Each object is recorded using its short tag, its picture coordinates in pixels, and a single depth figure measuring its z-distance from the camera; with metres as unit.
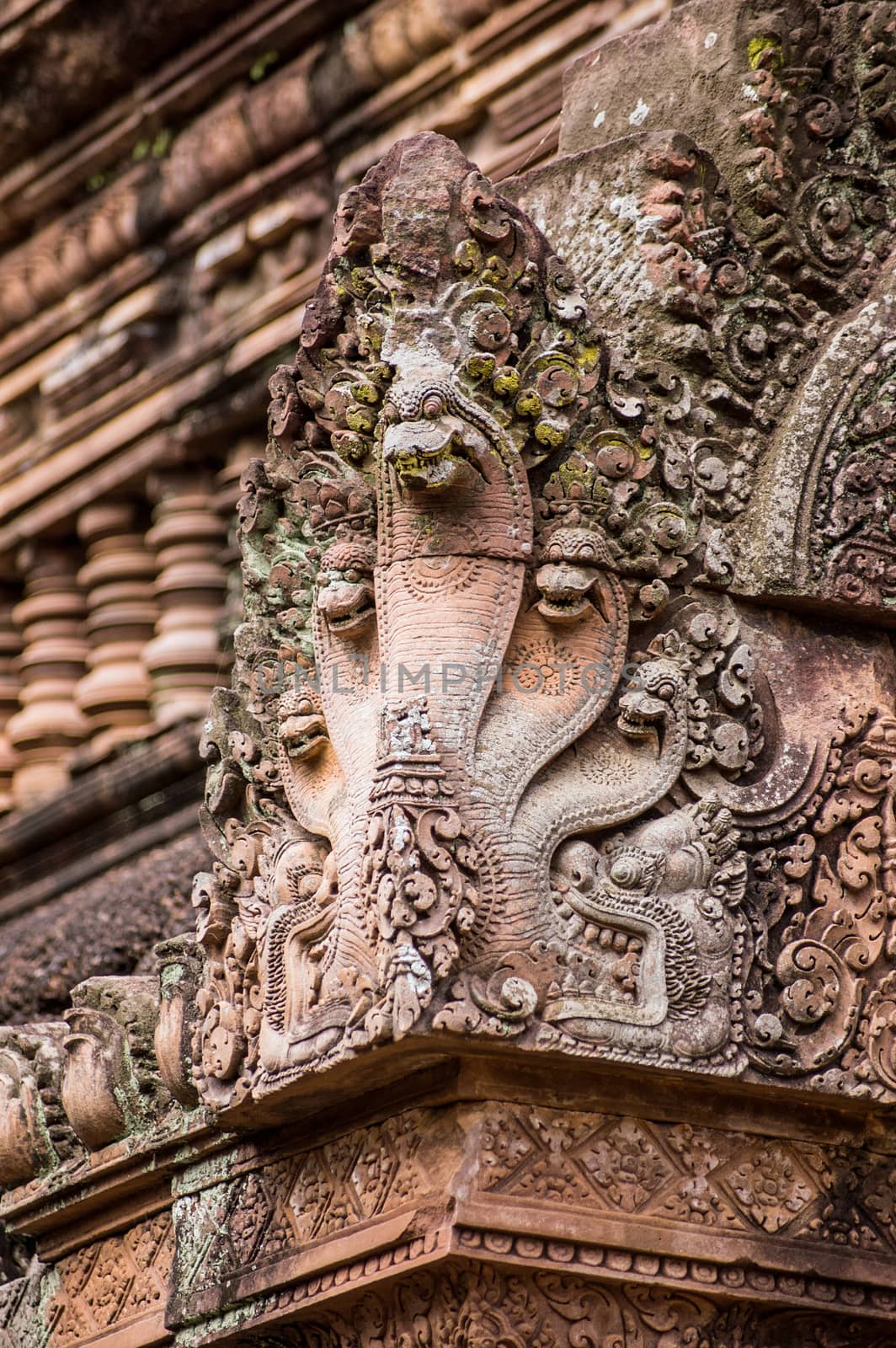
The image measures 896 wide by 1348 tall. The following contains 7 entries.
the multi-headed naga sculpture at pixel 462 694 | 6.27
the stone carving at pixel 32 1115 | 8.18
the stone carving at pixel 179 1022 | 7.37
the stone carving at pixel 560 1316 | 6.30
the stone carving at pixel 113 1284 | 7.69
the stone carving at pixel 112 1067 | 7.80
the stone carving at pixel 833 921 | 6.56
